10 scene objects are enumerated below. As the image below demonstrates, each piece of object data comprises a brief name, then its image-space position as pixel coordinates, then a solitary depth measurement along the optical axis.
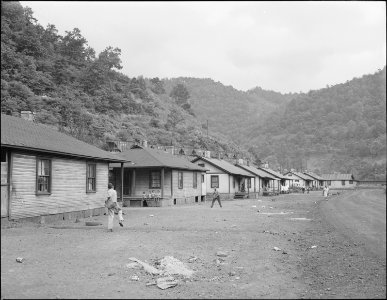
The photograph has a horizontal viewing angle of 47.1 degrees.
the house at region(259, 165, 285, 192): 73.83
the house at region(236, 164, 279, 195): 60.65
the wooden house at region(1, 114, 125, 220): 14.73
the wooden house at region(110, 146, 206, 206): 32.62
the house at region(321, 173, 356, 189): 123.45
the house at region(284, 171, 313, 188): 105.56
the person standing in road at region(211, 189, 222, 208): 31.58
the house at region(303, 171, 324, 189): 119.44
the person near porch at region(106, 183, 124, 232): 14.38
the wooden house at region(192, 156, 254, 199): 48.66
